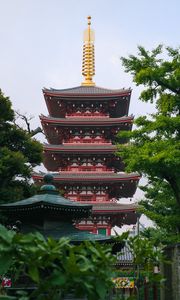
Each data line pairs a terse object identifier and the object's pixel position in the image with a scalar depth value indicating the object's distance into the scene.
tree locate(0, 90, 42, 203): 18.83
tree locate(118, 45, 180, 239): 15.31
